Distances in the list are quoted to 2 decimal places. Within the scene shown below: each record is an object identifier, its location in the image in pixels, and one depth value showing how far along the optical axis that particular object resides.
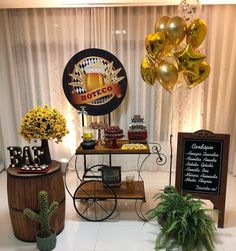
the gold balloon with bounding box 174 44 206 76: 2.04
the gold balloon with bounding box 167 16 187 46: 1.99
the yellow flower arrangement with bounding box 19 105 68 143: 2.03
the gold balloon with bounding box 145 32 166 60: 2.11
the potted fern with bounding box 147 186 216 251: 1.92
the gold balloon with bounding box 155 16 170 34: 2.13
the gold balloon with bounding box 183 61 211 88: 2.12
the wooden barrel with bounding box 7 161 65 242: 1.98
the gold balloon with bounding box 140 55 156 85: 2.29
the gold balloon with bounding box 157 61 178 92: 2.10
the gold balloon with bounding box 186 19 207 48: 2.02
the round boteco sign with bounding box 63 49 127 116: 3.19
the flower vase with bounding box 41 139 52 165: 2.18
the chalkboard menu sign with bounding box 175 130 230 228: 2.20
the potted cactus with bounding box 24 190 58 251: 1.91
